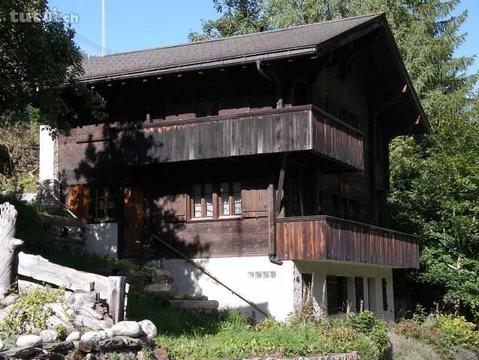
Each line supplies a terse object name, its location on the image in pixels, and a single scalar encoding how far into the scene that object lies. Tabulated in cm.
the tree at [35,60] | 1611
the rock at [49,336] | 1146
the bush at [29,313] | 1218
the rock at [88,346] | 1143
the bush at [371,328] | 1941
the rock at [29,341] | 1075
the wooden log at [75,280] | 1273
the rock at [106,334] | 1166
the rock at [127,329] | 1201
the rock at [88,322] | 1227
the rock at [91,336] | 1148
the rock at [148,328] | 1273
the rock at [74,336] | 1170
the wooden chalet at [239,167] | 2061
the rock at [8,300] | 1286
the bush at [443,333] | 2288
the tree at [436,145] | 2966
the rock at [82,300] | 1248
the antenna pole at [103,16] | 4454
